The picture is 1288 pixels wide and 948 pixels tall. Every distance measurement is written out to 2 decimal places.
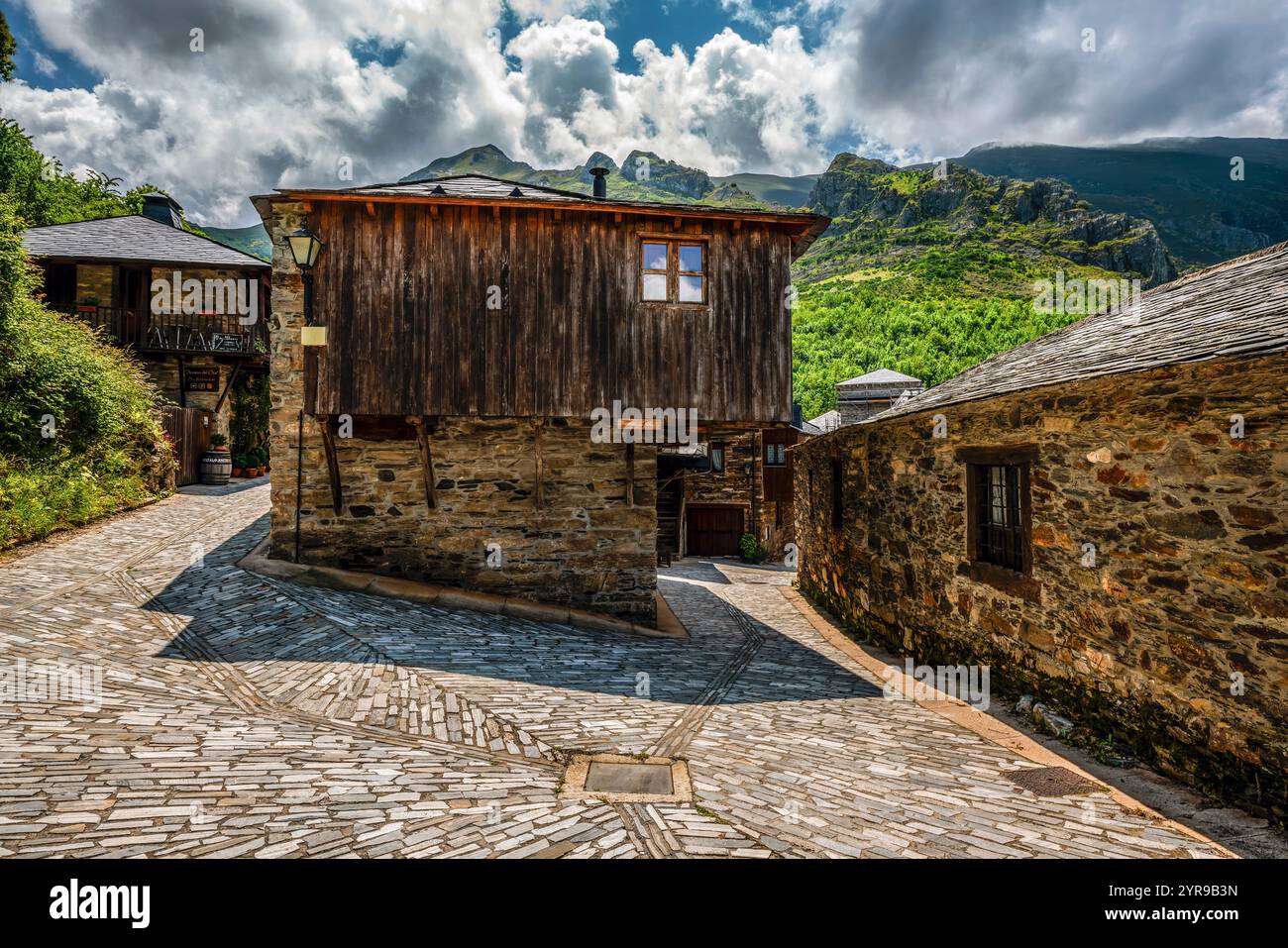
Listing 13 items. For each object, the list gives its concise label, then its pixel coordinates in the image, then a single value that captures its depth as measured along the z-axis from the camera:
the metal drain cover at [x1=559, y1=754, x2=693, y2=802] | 3.80
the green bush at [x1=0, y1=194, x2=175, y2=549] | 10.47
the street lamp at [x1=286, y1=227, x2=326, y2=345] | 7.51
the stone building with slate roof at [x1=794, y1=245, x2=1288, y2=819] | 4.32
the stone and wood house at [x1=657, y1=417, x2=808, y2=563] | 24.97
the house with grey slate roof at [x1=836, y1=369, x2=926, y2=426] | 31.08
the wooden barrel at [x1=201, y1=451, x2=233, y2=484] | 17.12
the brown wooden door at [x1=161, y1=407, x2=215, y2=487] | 16.14
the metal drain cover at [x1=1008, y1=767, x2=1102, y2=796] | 4.55
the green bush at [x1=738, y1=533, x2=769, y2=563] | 24.72
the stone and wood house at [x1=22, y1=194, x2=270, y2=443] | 18.56
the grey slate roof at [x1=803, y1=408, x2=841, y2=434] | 29.59
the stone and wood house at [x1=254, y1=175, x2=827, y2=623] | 8.60
